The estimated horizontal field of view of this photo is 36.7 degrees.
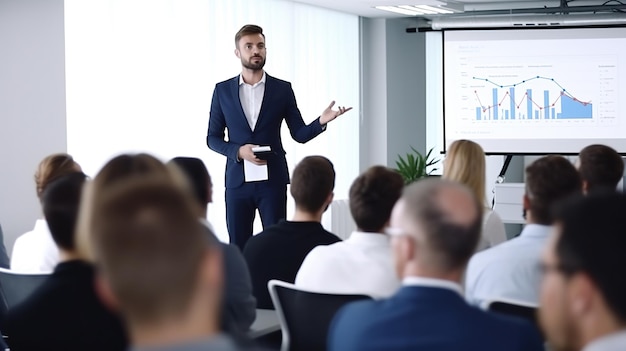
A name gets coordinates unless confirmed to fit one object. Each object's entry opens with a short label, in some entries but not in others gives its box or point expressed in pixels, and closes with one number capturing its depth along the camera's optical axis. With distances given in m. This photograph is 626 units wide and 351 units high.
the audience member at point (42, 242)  3.67
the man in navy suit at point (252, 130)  5.87
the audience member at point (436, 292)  2.00
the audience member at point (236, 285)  3.12
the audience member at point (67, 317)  2.26
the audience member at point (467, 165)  4.59
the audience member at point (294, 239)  3.81
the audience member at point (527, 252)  2.99
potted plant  9.65
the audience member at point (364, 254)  3.08
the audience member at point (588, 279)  1.49
